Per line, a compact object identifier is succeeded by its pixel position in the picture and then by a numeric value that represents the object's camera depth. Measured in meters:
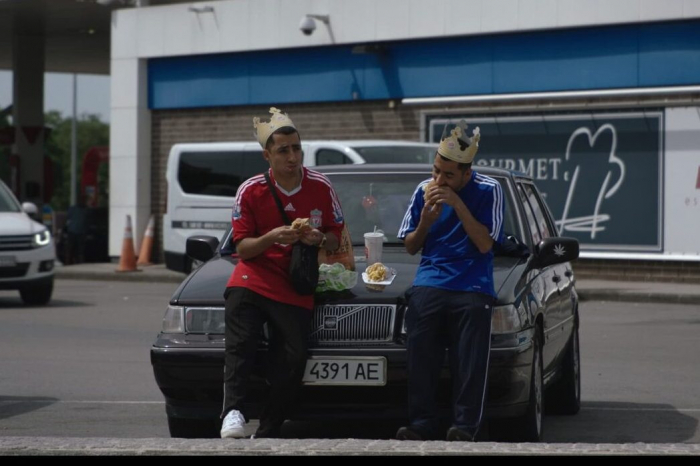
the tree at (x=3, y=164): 114.31
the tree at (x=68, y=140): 128.38
